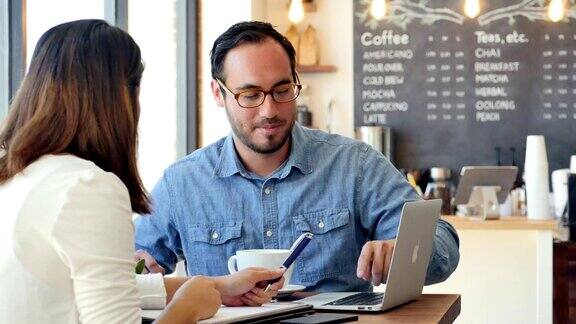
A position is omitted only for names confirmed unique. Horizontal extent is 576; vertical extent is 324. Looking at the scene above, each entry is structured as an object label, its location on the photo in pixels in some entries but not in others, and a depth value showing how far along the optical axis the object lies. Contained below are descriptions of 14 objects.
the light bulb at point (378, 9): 5.87
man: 2.24
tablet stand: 4.73
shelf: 6.15
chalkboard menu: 6.05
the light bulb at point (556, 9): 5.84
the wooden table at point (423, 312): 1.71
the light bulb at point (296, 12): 5.86
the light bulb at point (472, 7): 5.85
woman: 1.29
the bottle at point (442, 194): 5.21
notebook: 1.57
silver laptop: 1.77
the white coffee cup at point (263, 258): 1.88
